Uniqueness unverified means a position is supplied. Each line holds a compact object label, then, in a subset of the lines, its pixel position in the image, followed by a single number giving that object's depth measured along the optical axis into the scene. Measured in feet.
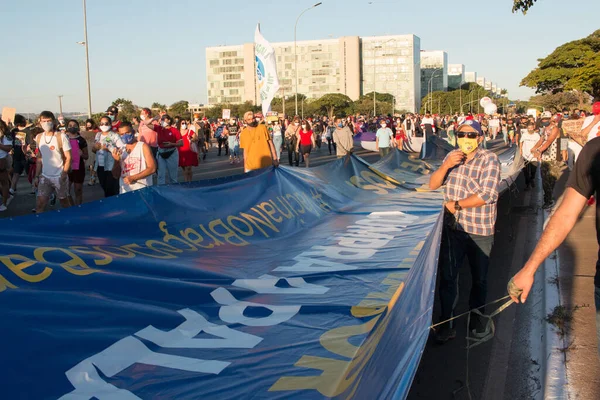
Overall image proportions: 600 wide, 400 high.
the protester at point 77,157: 37.06
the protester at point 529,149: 48.42
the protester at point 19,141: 53.83
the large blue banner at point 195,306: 11.29
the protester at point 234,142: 88.89
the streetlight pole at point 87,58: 104.27
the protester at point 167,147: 40.86
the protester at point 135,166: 26.53
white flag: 61.93
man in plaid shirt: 17.15
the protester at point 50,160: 31.01
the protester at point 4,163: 40.14
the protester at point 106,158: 36.27
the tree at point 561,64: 194.90
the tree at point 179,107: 400.06
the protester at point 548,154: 39.32
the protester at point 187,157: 50.60
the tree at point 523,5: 27.27
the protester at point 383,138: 71.10
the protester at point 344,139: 57.00
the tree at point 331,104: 474.04
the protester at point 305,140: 71.00
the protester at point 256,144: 35.65
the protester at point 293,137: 78.21
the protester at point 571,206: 10.68
